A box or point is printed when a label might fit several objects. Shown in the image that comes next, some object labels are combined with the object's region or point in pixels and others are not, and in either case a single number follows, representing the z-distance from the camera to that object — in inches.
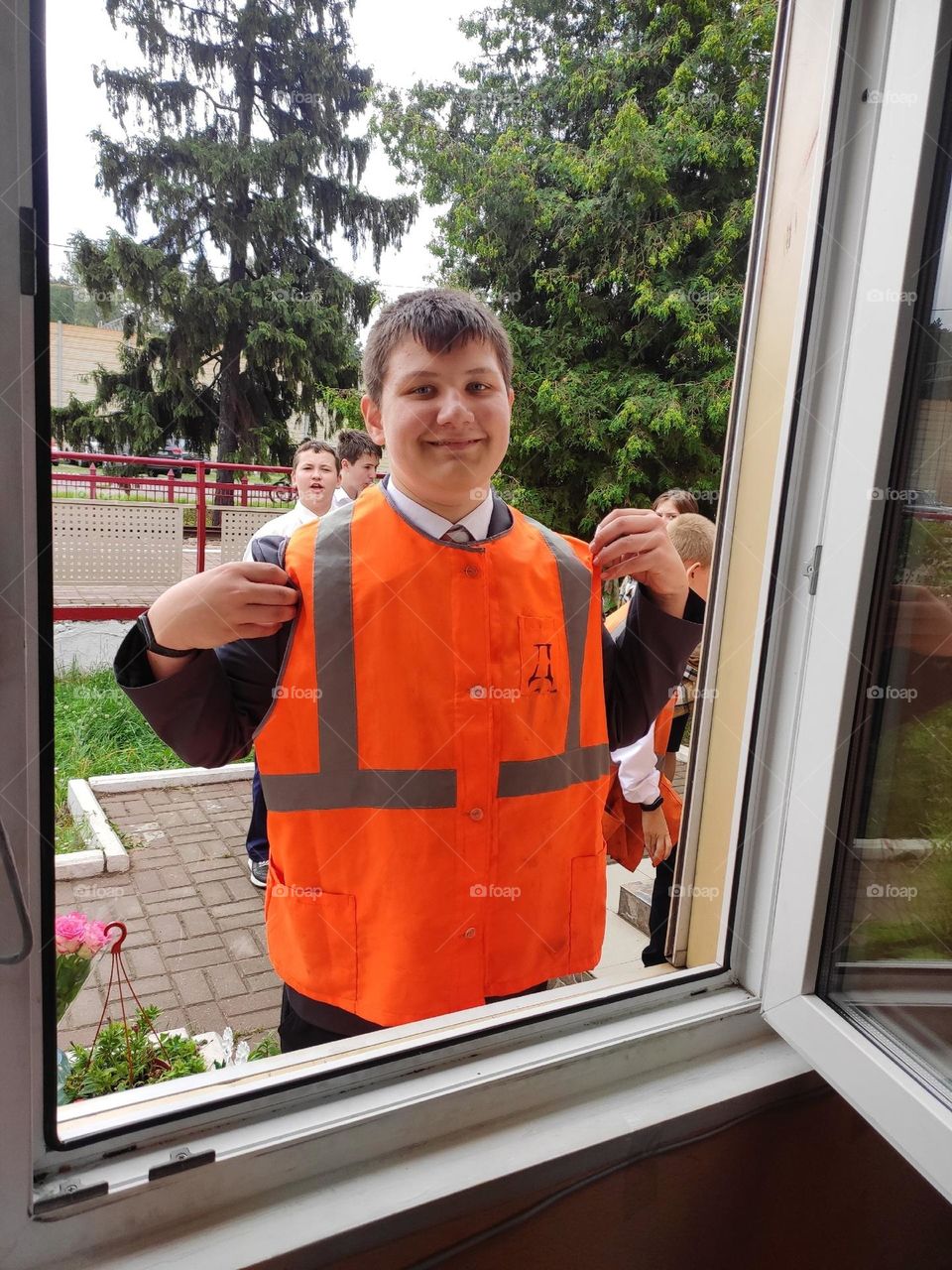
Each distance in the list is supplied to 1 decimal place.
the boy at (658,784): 75.8
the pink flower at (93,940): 44.5
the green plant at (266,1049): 79.0
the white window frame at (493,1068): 24.4
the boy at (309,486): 108.6
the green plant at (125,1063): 59.0
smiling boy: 36.9
